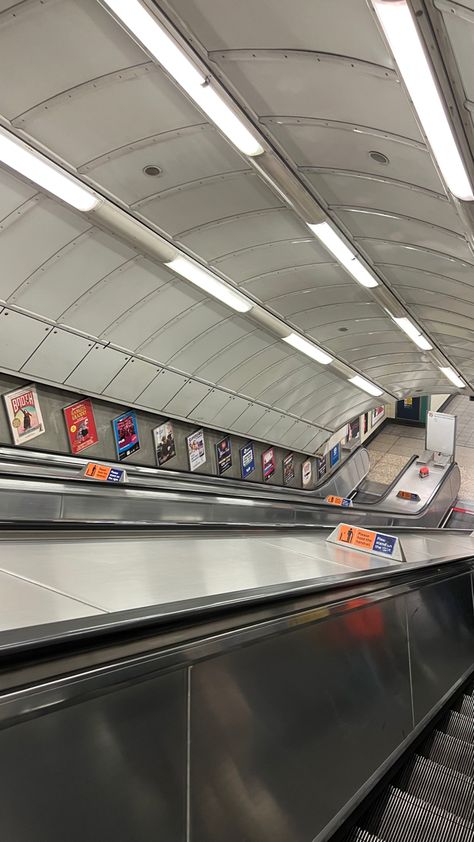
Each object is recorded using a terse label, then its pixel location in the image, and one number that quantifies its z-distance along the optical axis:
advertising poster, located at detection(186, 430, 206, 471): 14.08
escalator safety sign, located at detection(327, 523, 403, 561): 4.40
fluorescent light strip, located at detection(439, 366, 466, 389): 14.91
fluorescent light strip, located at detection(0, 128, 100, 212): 5.19
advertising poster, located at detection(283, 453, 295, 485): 19.25
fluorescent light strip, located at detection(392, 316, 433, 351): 10.64
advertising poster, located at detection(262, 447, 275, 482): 17.81
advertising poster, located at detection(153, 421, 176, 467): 12.84
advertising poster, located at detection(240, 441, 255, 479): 16.50
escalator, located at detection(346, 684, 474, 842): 2.49
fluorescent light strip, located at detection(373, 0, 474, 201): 3.31
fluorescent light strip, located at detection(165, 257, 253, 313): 7.84
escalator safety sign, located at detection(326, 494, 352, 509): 15.42
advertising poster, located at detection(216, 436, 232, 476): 15.24
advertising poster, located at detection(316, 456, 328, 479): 21.60
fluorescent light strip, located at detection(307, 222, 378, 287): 6.93
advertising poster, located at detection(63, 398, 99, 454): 10.48
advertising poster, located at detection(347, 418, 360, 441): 23.92
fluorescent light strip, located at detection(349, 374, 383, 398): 16.25
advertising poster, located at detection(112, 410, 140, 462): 11.60
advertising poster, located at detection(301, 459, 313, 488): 20.57
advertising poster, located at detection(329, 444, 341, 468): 22.53
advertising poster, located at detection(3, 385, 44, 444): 9.31
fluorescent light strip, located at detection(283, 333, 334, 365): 11.81
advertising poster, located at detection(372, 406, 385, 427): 27.77
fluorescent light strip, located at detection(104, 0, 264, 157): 3.71
